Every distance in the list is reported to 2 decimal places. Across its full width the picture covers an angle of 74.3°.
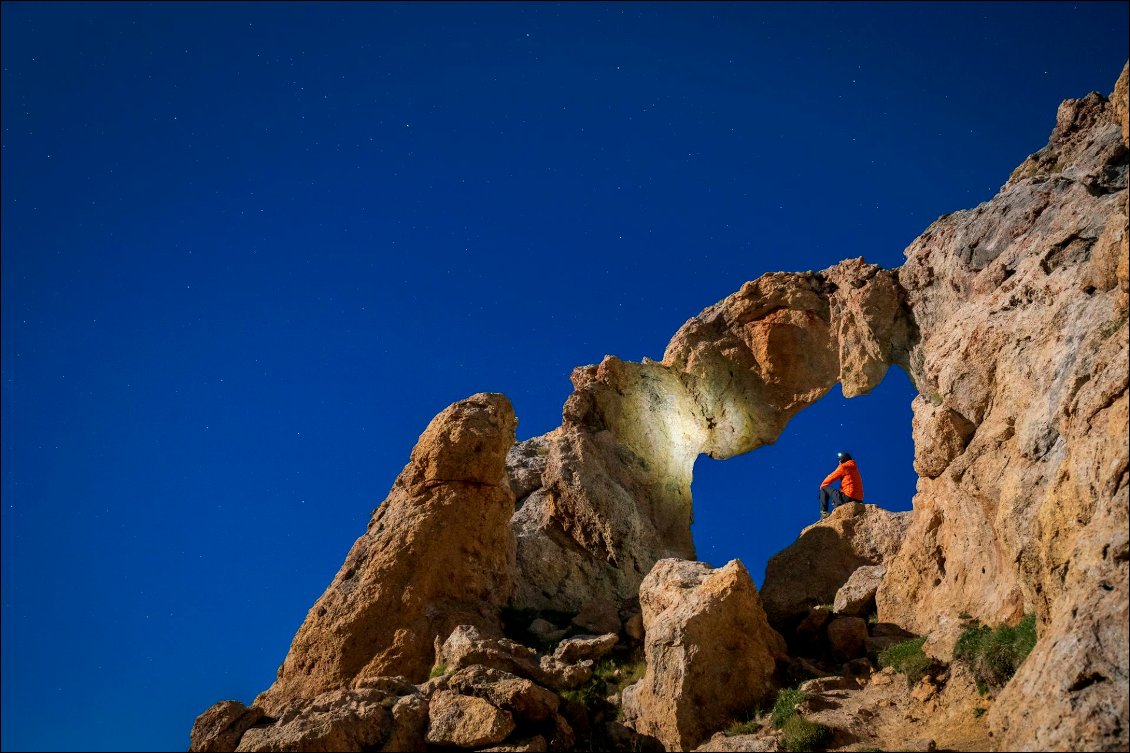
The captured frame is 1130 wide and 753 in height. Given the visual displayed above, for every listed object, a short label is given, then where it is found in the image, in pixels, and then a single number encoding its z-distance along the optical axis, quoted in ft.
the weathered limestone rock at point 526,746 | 35.56
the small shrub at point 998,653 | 34.24
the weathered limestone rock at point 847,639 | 46.14
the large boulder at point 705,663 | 39.34
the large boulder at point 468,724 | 36.27
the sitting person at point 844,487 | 77.61
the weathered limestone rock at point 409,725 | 36.73
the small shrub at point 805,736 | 35.24
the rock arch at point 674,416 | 74.18
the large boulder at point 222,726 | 38.24
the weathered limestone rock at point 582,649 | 49.65
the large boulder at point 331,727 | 35.60
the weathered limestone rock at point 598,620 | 61.11
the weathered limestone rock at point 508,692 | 38.11
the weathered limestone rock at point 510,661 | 44.11
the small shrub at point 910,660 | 39.32
